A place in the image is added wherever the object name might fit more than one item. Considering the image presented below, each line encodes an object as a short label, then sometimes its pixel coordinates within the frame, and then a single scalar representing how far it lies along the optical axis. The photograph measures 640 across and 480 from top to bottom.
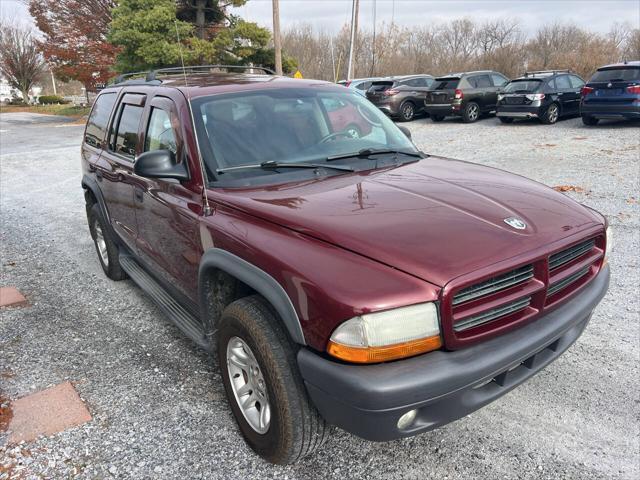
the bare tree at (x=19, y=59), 47.88
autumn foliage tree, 28.00
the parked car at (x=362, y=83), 19.41
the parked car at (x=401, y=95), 17.98
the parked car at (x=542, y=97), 14.94
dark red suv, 1.99
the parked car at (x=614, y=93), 12.91
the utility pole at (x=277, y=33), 19.61
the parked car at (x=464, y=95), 16.77
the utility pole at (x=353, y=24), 27.44
